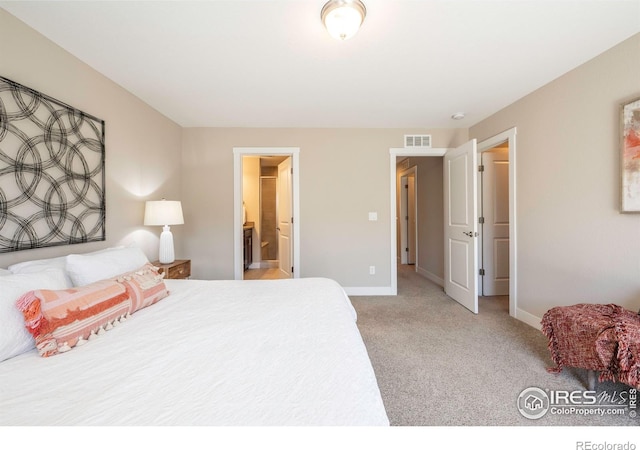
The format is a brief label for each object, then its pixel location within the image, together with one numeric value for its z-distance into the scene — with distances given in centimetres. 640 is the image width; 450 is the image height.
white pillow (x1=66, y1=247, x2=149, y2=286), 143
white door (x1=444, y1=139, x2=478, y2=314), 298
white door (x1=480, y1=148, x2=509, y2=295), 358
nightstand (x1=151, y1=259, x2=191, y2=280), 247
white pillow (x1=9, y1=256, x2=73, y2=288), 136
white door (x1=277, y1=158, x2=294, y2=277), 387
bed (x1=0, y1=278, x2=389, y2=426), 69
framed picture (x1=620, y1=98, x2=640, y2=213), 177
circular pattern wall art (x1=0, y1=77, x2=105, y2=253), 152
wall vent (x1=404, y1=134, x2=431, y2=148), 364
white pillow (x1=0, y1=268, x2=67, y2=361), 99
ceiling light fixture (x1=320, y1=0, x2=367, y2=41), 145
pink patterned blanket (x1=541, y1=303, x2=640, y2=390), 138
